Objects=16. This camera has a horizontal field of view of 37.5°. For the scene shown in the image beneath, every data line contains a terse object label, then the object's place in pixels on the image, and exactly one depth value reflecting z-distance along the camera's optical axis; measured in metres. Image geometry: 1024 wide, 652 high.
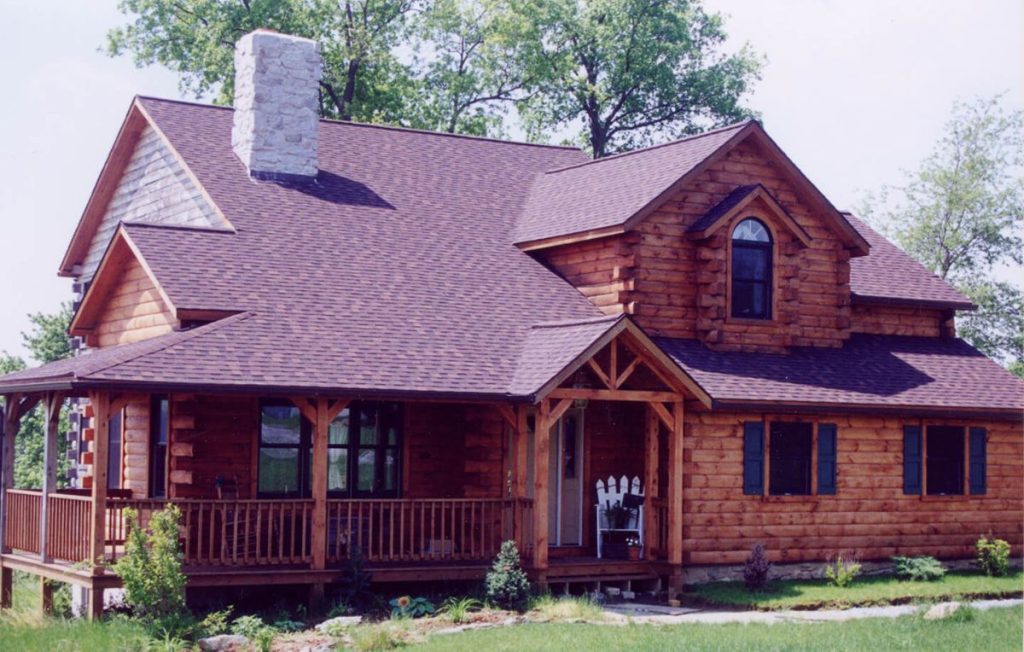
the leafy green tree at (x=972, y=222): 44.78
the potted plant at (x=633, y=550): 22.59
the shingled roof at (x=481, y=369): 20.48
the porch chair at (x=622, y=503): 22.97
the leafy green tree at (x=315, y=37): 42.44
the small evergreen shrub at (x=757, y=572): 22.36
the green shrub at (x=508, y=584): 20.11
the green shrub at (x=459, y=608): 19.06
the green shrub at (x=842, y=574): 22.80
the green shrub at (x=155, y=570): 18.22
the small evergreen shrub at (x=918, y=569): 23.78
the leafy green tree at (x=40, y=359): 40.22
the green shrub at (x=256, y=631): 17.30
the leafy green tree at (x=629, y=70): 45.88
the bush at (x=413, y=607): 19.52
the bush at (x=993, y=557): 24.64
